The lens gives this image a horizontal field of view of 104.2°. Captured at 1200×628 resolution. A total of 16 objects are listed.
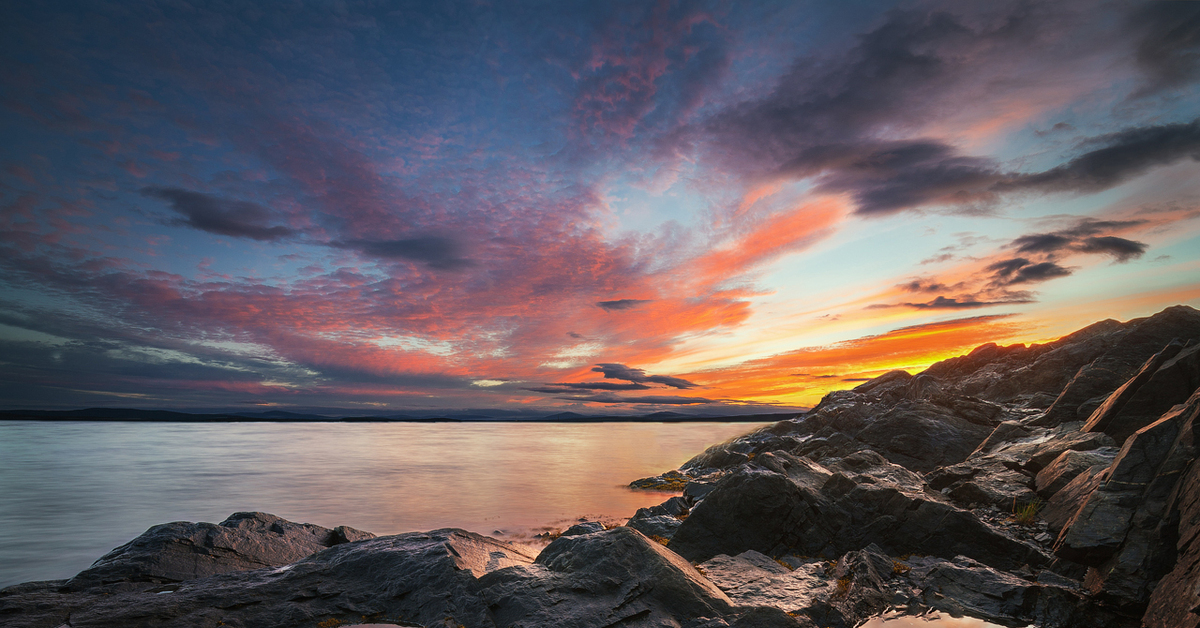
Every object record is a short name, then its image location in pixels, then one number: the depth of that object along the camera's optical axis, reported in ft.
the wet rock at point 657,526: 56.49
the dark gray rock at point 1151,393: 56.90
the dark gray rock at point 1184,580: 26.78
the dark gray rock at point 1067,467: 50.19
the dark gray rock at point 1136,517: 32.42
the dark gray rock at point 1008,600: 32.30
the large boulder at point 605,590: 29.12
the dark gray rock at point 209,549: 40.40
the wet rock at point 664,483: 121.29
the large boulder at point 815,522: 44.75
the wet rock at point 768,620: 29.66
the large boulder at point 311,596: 30.66
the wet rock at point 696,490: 83.15
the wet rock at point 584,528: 53.87
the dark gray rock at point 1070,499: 43.73
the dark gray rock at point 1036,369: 114.93
